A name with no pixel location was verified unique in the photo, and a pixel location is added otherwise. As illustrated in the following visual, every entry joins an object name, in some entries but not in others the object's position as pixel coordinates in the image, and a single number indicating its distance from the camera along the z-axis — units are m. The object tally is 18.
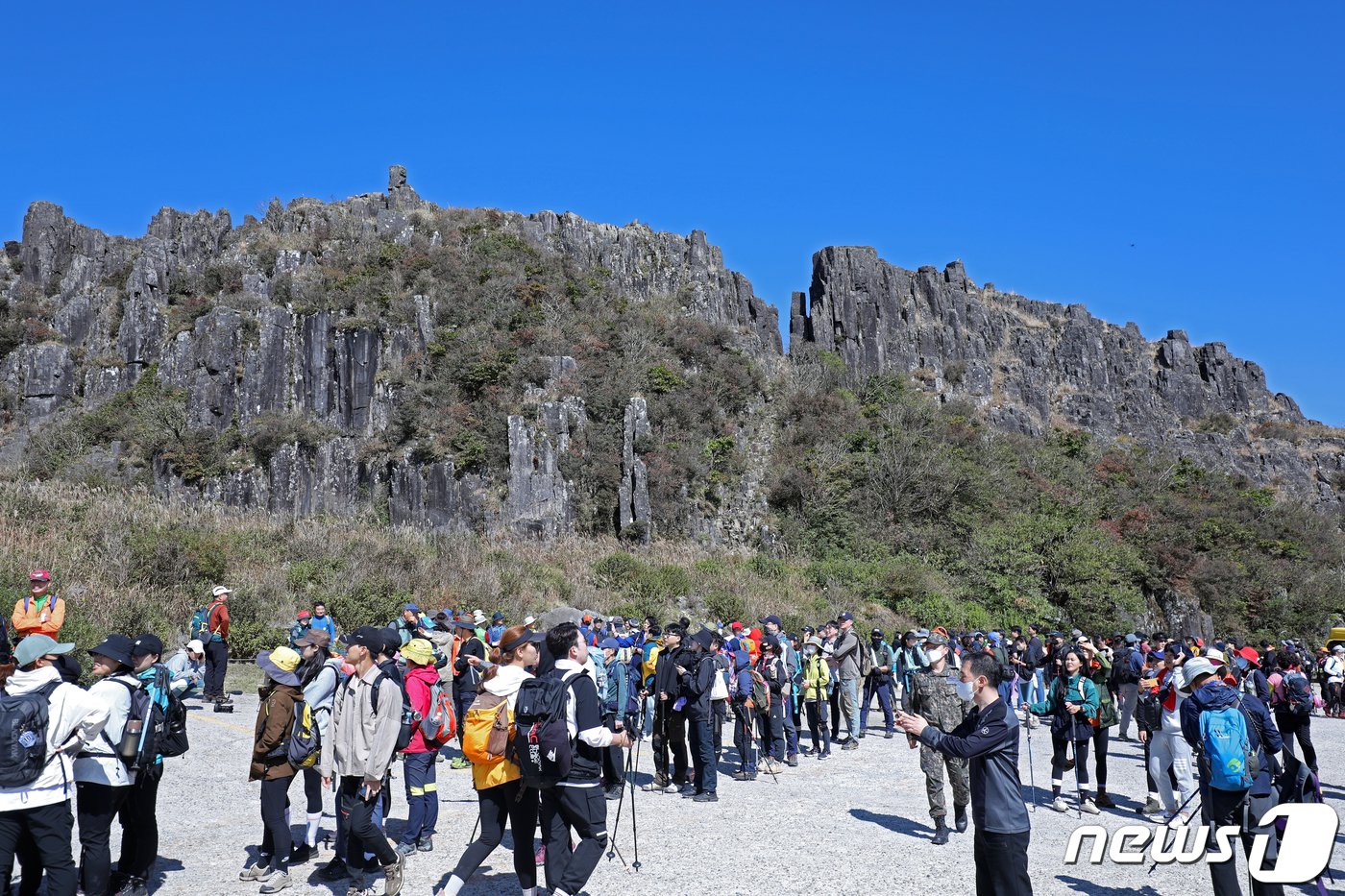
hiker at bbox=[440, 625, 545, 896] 5.61
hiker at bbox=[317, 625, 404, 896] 5.70
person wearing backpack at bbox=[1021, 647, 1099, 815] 9.17
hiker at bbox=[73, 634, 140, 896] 5.27
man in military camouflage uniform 8.20
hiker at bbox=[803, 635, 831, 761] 12.58
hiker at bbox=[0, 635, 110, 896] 4.64
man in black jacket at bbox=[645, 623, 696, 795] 9.70
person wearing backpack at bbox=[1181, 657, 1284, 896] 5.61
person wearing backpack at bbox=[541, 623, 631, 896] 5.27
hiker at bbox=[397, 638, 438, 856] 6.61
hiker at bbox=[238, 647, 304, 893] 6.12
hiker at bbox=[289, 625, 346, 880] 6.25
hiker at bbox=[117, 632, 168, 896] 5.72
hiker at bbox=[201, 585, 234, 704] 13.58
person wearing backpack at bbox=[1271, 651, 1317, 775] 9.55
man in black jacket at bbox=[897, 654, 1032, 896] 4.81
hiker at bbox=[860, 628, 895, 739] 14.76
